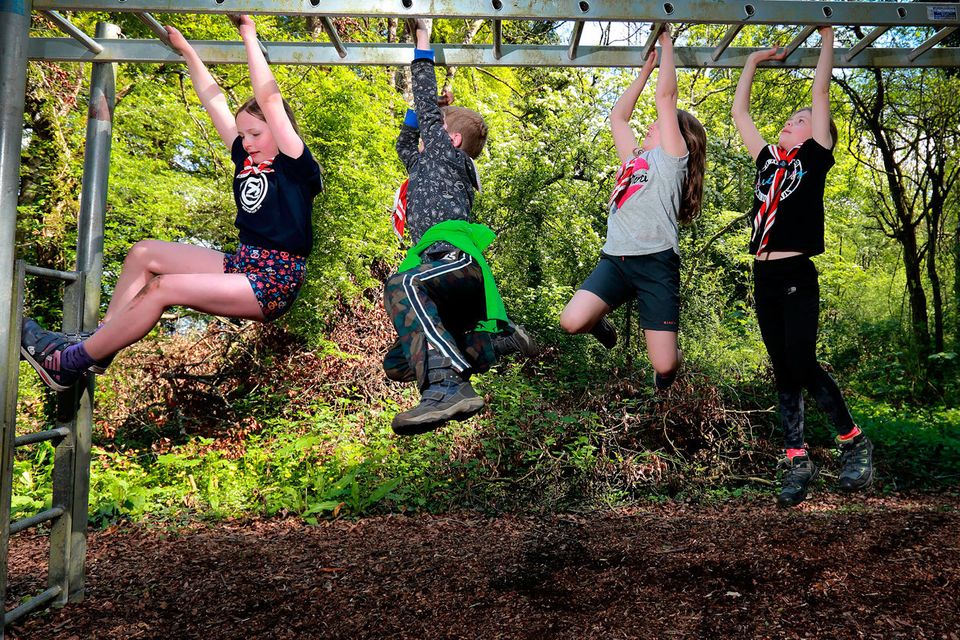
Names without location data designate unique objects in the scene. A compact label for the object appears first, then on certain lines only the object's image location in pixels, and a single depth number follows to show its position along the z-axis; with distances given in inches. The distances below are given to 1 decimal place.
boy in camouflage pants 107.2
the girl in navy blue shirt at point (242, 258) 113.2
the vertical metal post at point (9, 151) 106.9
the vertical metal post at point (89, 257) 142.0
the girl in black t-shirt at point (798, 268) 129.8
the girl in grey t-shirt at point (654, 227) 133.3
